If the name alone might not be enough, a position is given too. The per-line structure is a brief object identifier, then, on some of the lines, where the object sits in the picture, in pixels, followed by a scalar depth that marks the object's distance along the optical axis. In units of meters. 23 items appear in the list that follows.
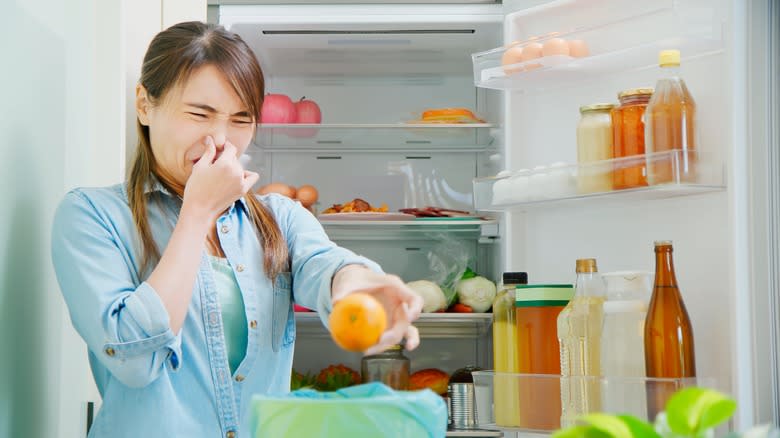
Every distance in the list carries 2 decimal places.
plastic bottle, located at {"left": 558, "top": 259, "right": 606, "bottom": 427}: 2.83
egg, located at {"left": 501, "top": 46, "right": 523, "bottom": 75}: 3.09
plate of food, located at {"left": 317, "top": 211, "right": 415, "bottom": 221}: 3.74
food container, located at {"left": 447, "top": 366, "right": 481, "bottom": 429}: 3.65
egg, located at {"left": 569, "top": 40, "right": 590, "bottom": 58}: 3.03
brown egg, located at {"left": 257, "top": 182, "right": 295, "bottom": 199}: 3.77
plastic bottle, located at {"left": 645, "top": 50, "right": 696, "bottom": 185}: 2.79
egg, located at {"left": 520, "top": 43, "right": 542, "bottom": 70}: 3.05
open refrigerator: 2.85
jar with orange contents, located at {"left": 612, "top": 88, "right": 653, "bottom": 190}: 2.86
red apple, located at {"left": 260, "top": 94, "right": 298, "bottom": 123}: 3.81
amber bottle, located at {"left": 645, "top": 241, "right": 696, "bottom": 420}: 2.76
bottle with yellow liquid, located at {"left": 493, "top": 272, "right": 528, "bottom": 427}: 2.99
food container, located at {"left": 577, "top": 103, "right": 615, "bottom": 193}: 2.91
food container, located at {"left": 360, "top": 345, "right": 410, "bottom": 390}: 3.77
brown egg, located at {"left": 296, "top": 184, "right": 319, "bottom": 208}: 3.81
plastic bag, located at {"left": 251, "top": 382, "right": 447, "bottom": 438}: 1.84
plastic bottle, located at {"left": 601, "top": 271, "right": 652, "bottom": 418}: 2.82
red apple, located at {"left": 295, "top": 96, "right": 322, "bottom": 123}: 3.86
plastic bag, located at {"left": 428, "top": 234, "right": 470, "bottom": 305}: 3.84
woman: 2.32
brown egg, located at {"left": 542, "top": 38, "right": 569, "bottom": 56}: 3.02
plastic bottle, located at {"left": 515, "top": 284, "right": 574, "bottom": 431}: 2.93
